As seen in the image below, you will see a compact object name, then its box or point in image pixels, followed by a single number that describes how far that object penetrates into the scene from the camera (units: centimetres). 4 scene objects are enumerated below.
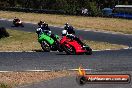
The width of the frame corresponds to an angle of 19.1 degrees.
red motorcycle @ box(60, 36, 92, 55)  2300
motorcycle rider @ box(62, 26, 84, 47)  2333
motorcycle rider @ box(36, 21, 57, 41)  2497
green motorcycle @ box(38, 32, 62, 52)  2447
